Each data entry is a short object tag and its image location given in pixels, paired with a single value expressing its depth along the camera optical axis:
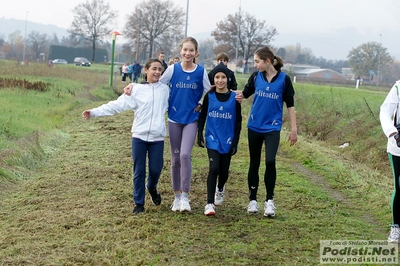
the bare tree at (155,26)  84.00
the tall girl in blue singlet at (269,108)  6.45
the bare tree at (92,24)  96.44
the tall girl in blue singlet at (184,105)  6.53
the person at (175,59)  13.00
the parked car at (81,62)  80.72
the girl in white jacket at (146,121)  6.45
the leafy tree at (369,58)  104.25
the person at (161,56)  15.07
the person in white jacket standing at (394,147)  5.64
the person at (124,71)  40.03
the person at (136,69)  35.00
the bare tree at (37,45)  106.07
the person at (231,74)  7.49
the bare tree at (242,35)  80.19
